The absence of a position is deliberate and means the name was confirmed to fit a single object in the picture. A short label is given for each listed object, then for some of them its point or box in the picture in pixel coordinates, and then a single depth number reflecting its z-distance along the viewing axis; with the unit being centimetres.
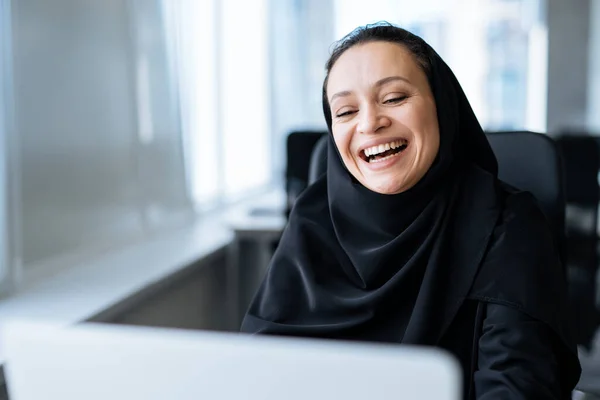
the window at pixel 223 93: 304
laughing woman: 122
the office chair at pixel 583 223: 249
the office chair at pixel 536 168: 153
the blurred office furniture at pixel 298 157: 240
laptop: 52
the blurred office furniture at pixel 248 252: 271
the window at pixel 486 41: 558
